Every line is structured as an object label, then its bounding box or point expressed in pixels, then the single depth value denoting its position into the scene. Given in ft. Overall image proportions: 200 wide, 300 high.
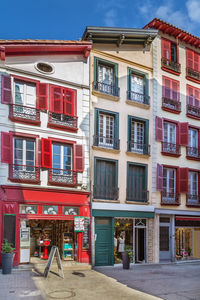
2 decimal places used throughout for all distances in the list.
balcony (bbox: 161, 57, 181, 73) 73.20
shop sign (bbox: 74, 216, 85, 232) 55.36
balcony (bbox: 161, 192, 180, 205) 68.46
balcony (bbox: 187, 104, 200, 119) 75.92
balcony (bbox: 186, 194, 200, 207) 72.18
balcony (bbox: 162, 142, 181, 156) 70.04
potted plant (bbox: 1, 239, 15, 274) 45.83
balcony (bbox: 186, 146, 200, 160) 73.97
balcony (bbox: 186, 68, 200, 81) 77.25
